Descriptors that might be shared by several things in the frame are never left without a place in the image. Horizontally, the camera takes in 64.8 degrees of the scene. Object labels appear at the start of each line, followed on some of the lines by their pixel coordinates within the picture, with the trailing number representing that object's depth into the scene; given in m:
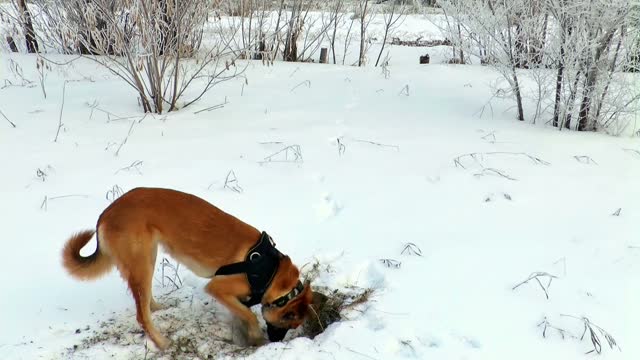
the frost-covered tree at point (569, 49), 5.16
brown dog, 2.58
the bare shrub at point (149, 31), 5.41
